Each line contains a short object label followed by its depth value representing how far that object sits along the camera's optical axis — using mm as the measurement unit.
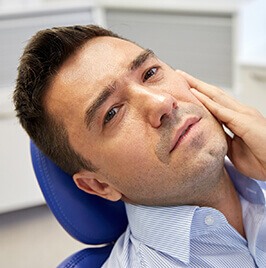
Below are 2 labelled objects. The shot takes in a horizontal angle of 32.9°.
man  1048
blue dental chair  1209
